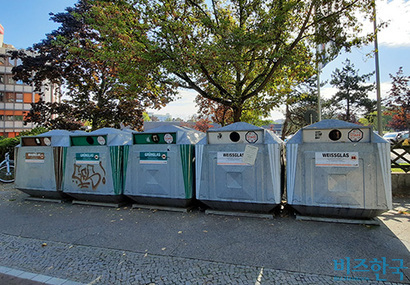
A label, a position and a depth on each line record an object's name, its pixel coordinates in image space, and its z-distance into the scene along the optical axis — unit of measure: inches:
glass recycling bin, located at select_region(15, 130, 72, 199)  227.6
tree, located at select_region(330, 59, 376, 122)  695.1
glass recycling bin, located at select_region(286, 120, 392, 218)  152.7
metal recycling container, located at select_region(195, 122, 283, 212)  171.5
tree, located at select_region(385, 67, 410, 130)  494.3
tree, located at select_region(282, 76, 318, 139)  688.4
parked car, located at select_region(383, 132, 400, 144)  936.5
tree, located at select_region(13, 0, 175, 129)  452.8
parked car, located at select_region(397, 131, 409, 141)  828.4
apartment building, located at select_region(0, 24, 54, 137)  1531.7
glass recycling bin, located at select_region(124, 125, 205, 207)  192.9
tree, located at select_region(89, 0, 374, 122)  243.9
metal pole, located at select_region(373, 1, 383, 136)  361.7
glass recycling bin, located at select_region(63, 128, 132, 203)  209.8
